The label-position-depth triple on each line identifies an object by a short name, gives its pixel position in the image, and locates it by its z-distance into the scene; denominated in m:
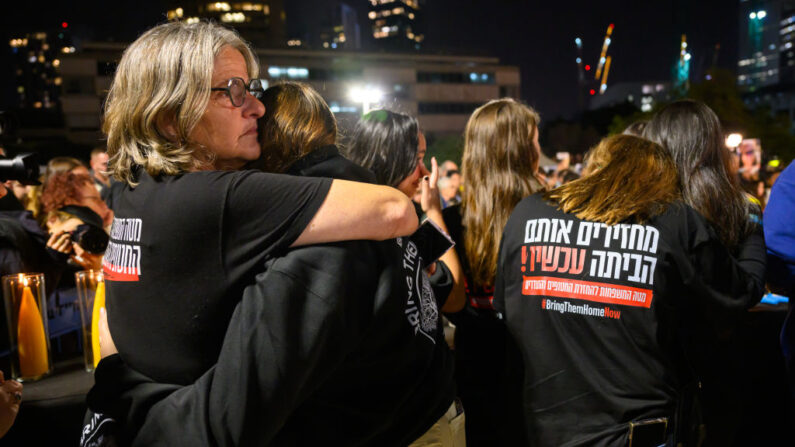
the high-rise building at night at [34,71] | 117.06
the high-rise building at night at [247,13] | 91.25
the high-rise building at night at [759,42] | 113.75
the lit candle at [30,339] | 2.00
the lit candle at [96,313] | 2.07
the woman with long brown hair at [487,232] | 2.38
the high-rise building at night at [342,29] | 145.00
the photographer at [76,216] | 2.47
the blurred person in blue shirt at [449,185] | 7.24
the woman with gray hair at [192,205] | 1.12
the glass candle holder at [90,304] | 2.08
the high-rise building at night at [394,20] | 154.12
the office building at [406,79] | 53.94
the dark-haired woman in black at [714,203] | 1.93
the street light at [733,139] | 5.13
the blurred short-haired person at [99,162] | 6.19
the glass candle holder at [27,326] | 1.98
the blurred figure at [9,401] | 1.32
